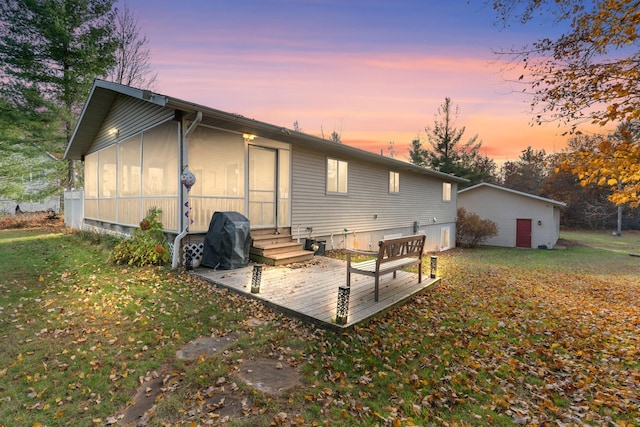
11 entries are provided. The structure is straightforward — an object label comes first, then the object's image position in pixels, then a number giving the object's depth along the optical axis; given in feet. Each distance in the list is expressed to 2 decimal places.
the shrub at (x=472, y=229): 71.92
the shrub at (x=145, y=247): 22.91
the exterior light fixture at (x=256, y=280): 17.69
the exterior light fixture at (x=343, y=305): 13.79
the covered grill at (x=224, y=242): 22.84
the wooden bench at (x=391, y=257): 16.80
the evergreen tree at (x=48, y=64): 46.75
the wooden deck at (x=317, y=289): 15.19
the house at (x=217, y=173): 24.20
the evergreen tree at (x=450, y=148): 108.27
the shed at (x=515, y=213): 71.92
